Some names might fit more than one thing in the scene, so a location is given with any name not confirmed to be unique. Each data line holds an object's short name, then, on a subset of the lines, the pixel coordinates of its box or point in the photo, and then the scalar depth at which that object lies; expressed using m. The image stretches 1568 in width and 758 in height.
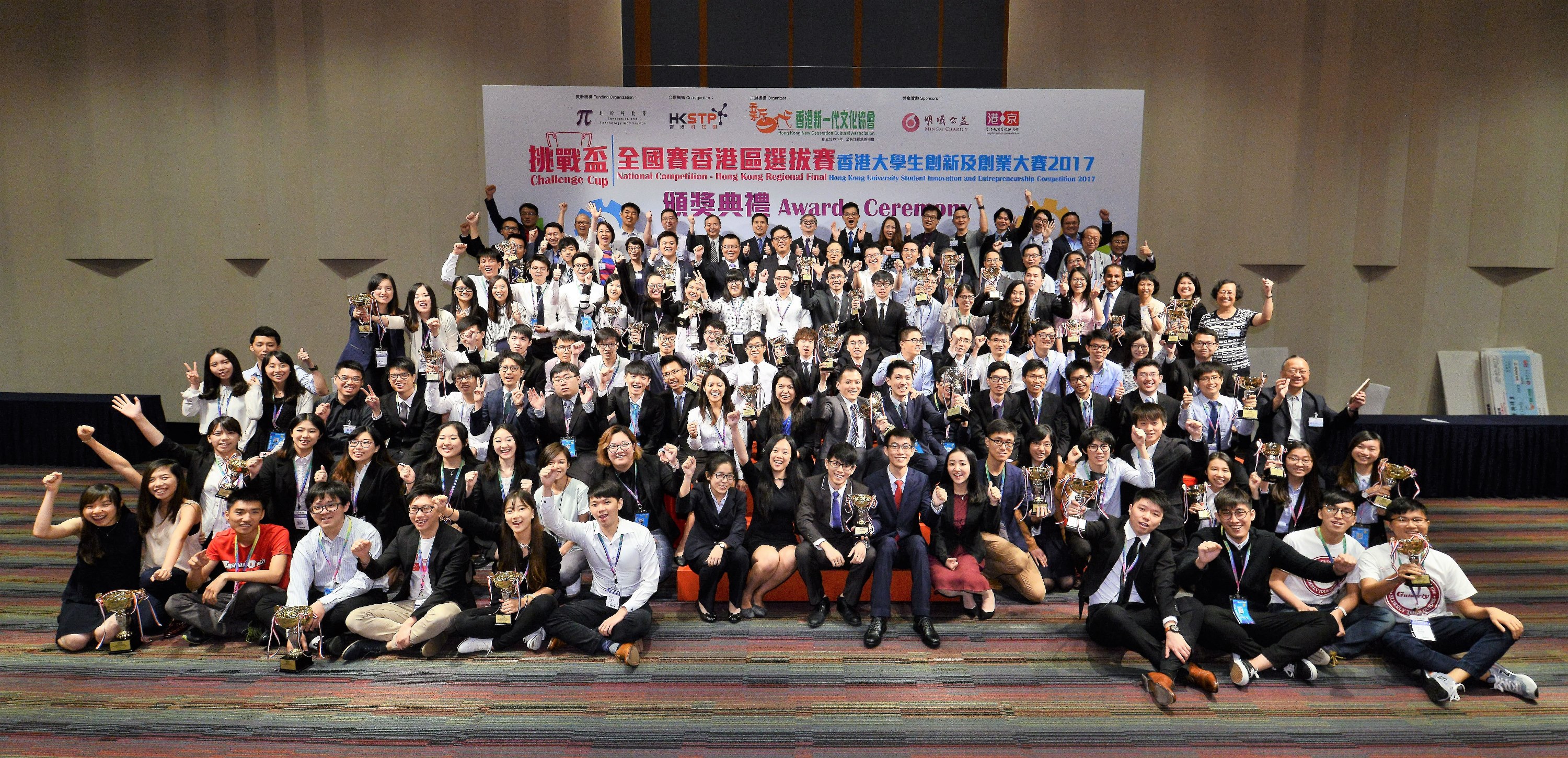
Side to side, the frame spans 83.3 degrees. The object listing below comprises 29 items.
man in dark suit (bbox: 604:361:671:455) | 5.04
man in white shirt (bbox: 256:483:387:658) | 3.87
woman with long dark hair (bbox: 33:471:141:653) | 3.89
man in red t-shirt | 3.97
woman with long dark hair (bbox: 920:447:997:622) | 4.28
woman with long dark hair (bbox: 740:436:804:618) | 4.30
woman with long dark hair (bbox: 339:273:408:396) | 5.86
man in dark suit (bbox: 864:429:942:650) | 4.17
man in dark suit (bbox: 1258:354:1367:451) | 5.06
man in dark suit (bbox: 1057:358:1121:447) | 5.17
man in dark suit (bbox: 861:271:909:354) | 6.16
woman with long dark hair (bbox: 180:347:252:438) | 5.12
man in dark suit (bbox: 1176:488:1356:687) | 3.70
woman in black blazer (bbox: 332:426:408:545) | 4.40
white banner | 7.37
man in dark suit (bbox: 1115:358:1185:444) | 5.11
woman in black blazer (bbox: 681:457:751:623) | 4.28
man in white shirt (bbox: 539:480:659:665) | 3.89
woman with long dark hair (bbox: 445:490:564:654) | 3.88
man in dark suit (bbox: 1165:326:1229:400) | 5.50
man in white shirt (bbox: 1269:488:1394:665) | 3.88
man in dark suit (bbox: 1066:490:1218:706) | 3.70
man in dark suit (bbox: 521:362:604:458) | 5.01
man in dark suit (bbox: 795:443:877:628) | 4.25
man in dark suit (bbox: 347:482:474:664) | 3.86
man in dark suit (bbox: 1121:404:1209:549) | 4.64
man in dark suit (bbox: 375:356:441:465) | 5.07
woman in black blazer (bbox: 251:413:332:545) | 4.49
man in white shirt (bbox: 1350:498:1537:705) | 3.65
